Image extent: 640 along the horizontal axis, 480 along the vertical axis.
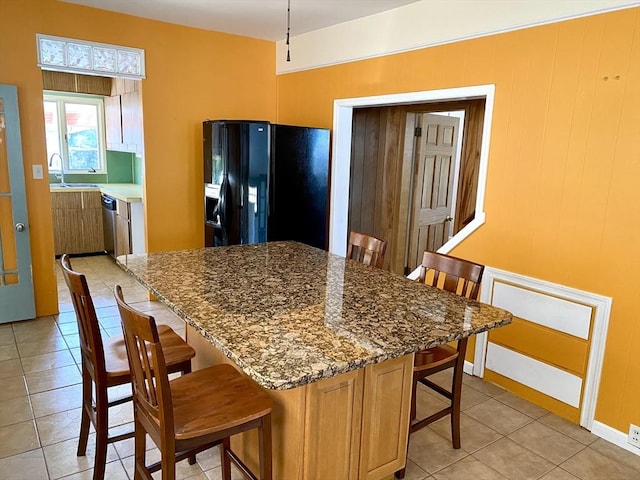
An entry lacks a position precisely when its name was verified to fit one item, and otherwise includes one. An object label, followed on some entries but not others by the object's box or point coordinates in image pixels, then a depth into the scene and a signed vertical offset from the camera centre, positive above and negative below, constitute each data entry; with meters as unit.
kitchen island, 1.45 -0.60
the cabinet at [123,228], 5.10 -0.88
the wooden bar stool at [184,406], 1.42 -0.87
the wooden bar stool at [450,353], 2.20 -0.93
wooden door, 4.70 -0.26
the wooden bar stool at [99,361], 1.84 -0.90
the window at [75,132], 6.13 +0.21
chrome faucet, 6.17 -0.24
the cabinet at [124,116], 4.49 +0.36
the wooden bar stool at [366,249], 2.73 -0.55
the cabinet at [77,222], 5.77 -0.93
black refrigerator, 4.02 -0.23
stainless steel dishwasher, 5.58 -0.90
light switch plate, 3.79 -0.21
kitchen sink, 6.04 -0.49
